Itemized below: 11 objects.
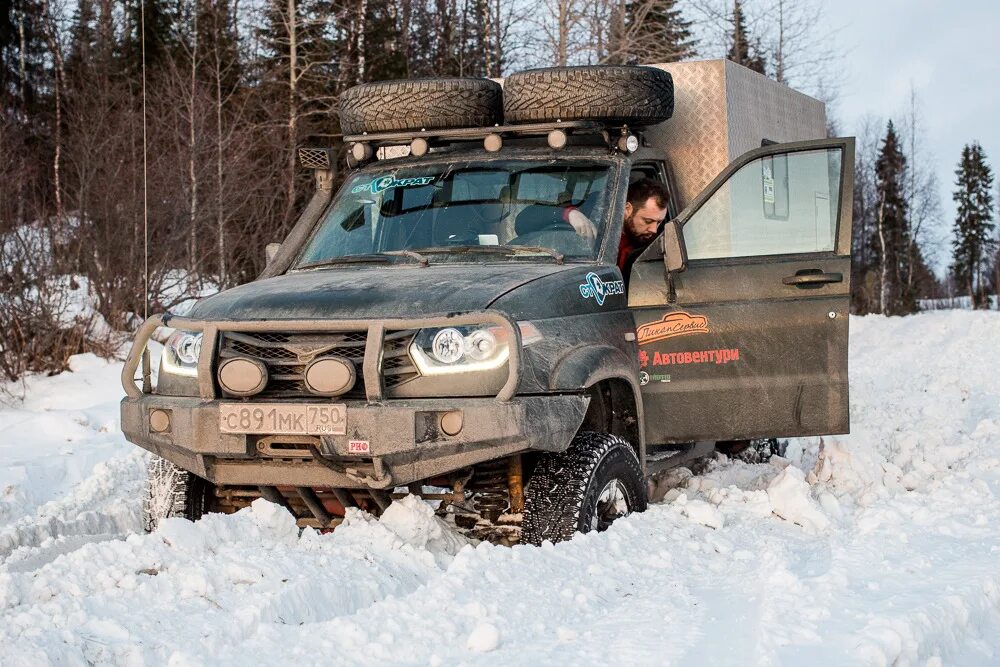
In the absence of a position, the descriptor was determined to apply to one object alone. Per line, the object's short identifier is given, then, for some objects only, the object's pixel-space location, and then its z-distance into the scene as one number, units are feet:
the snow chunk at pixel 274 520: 16.90
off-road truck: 16.31
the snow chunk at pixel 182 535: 15.65
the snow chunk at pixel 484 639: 12.28
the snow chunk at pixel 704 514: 18.93
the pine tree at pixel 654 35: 70.54
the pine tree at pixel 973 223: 253.24
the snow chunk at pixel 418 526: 16.90
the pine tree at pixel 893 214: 209.77
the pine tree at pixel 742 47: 91.66
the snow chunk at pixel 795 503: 19.81
